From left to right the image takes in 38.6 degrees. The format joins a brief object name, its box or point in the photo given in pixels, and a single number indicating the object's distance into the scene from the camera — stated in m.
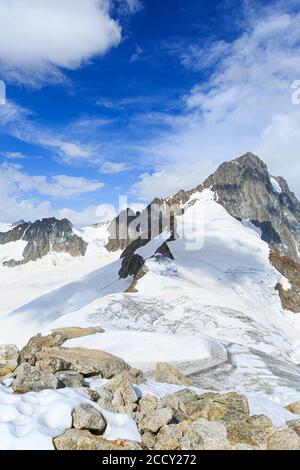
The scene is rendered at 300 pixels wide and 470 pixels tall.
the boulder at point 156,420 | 10.14
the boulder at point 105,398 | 10.97
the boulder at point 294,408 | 15.25
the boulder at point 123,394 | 11.02
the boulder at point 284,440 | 9.59
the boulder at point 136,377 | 14.62
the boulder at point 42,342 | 20.66
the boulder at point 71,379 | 12.37
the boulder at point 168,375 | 17.05
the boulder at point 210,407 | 11.08
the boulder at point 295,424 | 11.52
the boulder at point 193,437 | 9.47
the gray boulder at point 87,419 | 9.37
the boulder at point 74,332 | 28.02
